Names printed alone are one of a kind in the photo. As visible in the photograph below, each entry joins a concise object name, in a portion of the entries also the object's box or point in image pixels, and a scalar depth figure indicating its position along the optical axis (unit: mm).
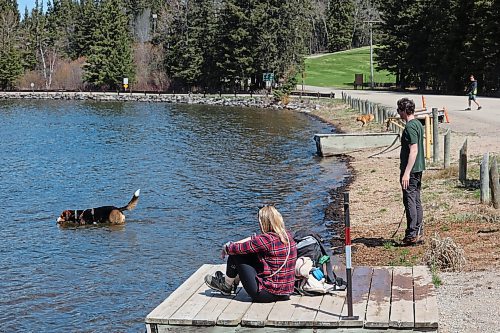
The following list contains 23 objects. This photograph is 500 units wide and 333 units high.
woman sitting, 7836
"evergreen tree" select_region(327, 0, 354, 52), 135125
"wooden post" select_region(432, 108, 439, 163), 19902
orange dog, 36094
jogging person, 39594
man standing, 11117
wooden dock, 7238
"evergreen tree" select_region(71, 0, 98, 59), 103550
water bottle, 8211
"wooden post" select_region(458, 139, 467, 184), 16031
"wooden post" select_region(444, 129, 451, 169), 18953
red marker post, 7096
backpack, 8141
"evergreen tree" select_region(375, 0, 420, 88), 65812
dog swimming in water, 17297
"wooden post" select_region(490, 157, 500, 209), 13255
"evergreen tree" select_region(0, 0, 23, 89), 101375
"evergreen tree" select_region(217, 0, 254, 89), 78188
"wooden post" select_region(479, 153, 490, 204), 13703
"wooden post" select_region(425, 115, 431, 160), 21500
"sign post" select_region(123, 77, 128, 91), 93750
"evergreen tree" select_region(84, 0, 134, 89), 95062
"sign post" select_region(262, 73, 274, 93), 77188
